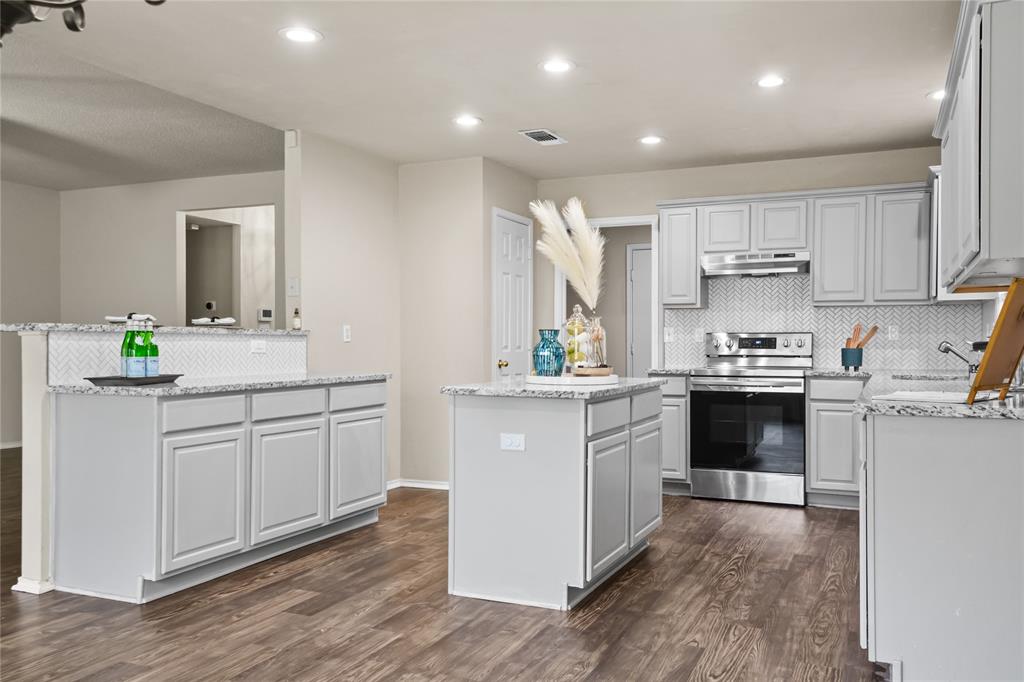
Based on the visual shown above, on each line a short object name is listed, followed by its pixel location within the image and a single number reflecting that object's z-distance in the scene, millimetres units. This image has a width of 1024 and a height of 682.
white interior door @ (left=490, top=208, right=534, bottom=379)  6223
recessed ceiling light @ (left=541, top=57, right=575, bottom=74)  3971
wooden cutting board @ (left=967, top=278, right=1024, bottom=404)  2327
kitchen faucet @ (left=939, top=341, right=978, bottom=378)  3648
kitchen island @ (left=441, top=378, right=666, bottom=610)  3301
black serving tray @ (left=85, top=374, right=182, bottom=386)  3449
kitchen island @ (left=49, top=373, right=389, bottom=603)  3330
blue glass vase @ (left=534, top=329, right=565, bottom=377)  3668
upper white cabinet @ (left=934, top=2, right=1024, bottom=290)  2197
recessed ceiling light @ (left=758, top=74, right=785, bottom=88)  4203
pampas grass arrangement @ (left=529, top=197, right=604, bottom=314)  3418
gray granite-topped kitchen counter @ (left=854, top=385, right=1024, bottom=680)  2316
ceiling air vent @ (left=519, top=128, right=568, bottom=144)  5344
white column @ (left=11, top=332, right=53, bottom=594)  3477
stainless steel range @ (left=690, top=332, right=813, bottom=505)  5464
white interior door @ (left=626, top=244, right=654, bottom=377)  8867
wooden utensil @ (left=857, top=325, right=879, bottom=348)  5531
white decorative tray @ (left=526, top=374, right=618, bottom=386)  3549
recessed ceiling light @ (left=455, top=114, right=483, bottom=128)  4965
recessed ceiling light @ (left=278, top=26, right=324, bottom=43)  3574
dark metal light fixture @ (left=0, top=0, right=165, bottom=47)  1631
